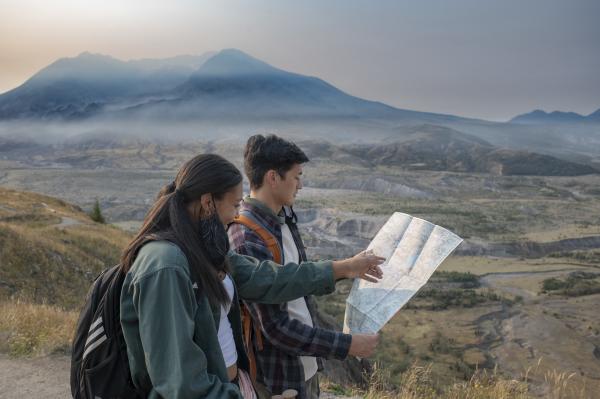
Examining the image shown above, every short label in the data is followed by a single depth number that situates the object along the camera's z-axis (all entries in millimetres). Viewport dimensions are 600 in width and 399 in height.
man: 2324
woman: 1545
